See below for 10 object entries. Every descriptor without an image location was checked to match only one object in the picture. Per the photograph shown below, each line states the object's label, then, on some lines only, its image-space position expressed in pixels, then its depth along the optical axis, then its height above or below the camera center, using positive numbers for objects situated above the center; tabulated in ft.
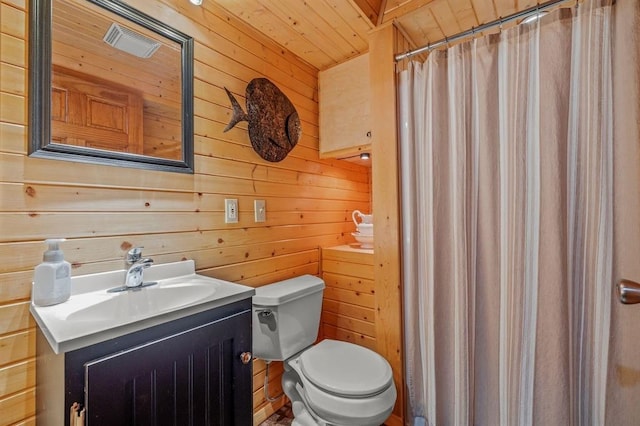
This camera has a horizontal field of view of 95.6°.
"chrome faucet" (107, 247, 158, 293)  3.47 -0.69
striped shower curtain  3.40 -0.20
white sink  2.23 -0.93
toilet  3.76 -2.31
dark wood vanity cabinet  2.19 -1.41
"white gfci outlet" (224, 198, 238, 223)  4.81 +0.02
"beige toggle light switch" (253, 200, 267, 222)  5.26 +0.02
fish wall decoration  5.20 +1.74
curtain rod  3.77 +2.60
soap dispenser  2.83 -0.65
